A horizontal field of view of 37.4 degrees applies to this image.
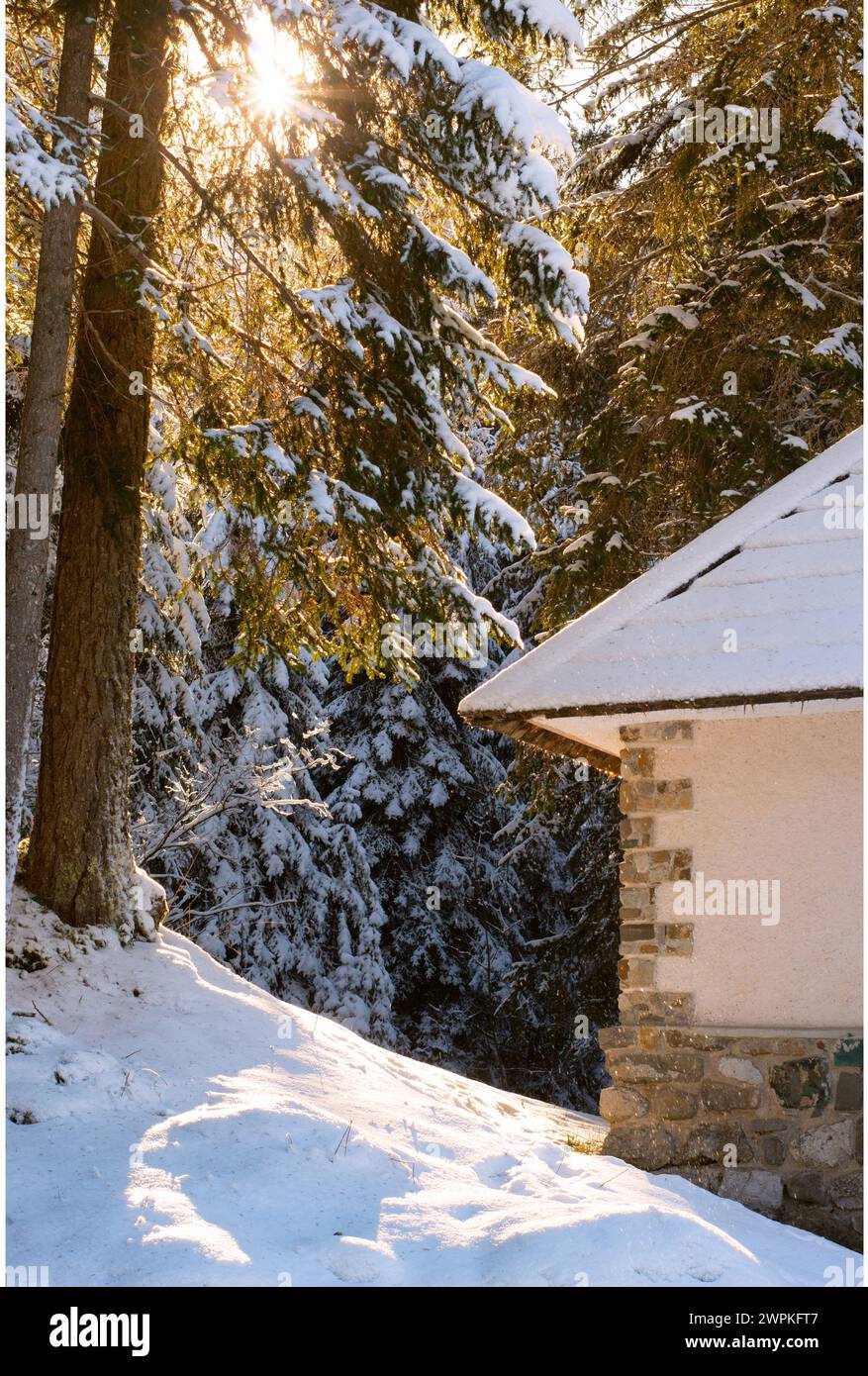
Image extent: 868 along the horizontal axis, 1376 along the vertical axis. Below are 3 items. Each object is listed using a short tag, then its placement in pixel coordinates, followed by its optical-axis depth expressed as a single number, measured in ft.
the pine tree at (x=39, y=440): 20.54
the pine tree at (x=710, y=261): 32.32
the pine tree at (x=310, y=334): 21.91
